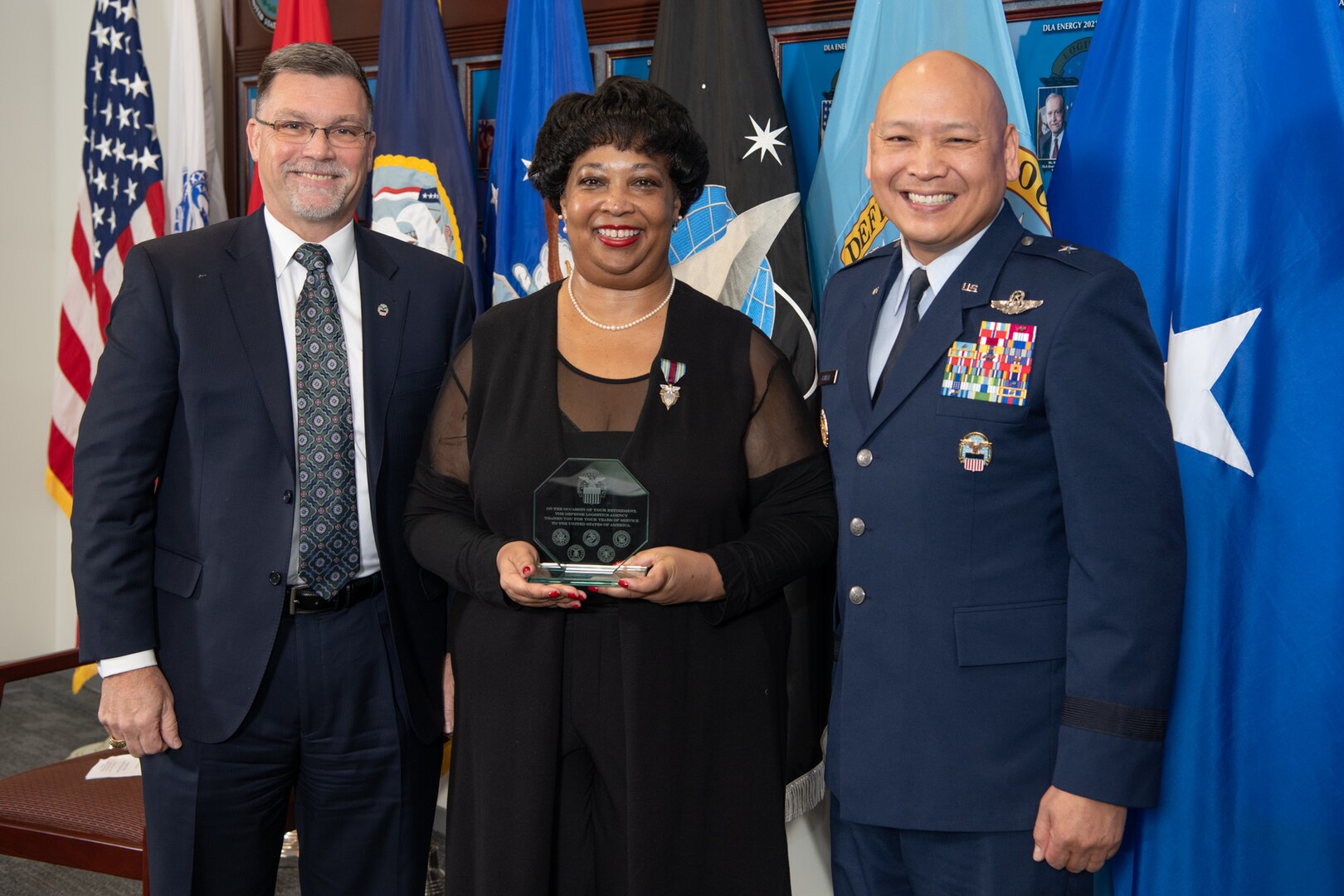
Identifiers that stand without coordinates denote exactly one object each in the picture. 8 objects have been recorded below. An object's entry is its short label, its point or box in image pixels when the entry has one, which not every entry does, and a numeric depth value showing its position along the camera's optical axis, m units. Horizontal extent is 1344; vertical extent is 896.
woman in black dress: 1.70
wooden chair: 2.41
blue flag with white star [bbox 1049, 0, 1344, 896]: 1.97
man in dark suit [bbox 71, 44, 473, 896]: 1.89
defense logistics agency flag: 2.48
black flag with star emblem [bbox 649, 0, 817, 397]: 2.71
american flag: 3.90
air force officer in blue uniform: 1.50
